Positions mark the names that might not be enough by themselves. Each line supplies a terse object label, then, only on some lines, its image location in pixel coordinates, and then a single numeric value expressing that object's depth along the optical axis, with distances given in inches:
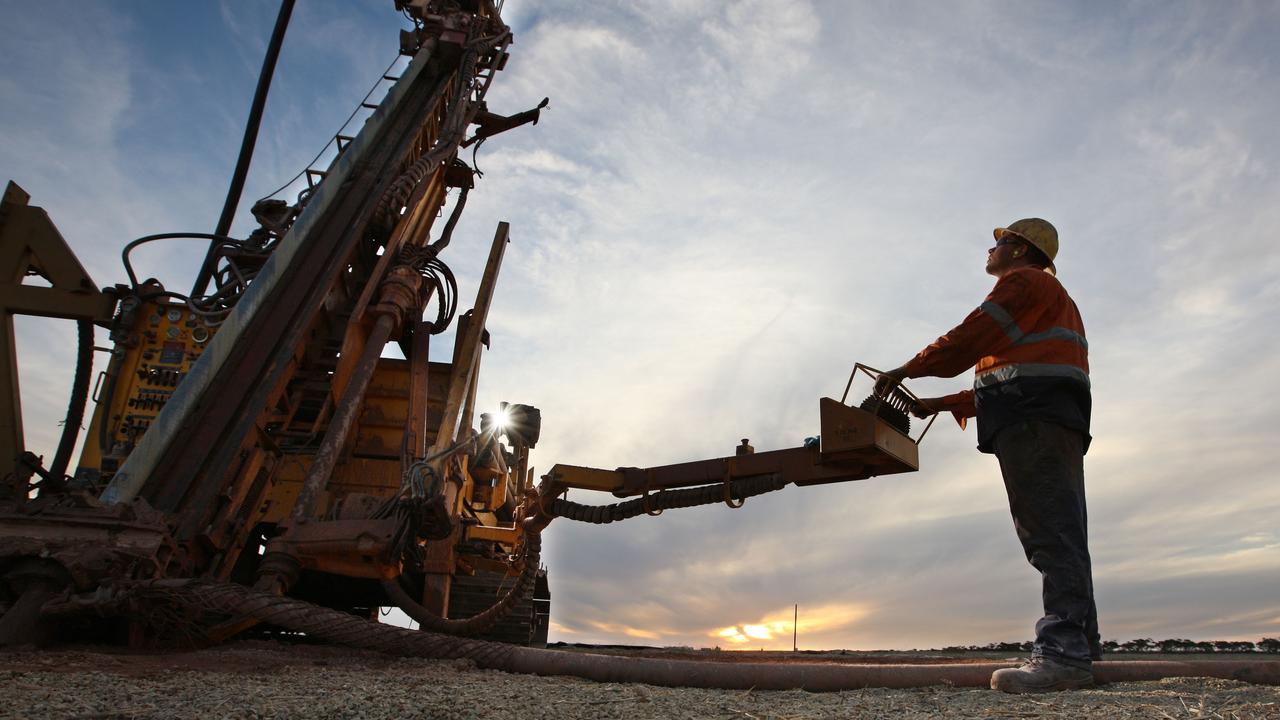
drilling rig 169.2
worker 141.6
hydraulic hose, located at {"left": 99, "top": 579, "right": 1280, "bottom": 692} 137.7
